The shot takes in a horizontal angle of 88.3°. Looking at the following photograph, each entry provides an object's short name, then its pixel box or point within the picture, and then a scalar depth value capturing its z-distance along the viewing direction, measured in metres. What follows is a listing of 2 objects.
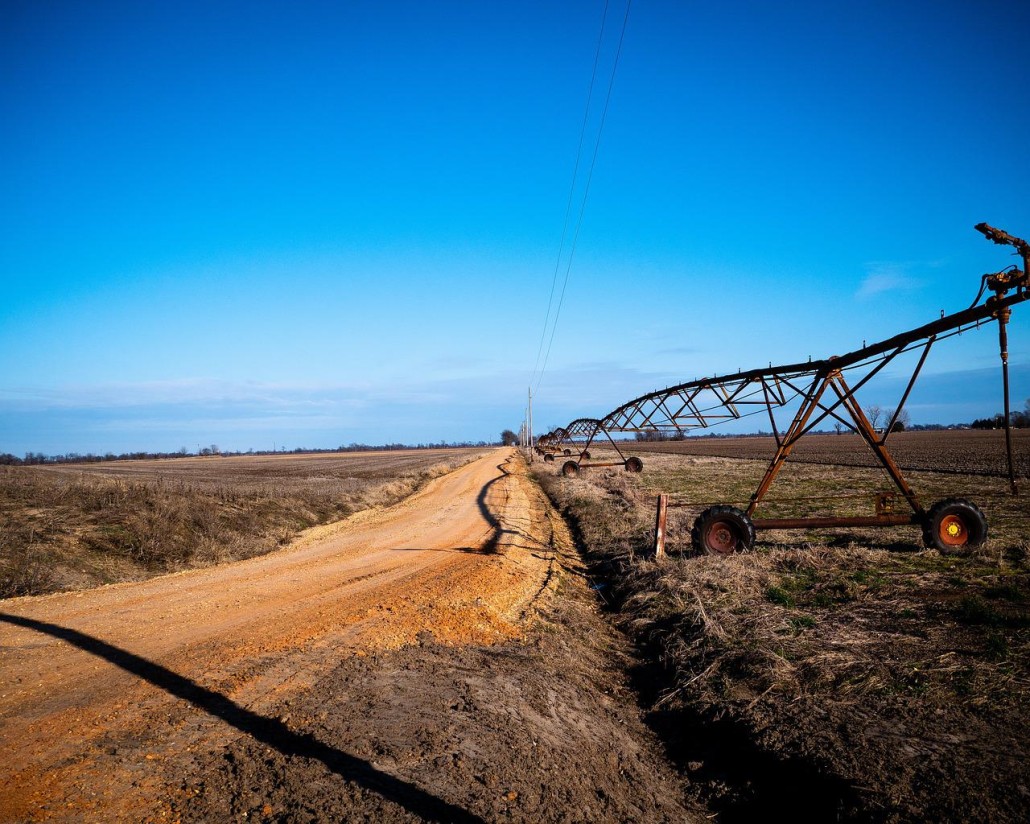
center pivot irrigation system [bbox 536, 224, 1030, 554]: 10.48
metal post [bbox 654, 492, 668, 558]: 11.71
